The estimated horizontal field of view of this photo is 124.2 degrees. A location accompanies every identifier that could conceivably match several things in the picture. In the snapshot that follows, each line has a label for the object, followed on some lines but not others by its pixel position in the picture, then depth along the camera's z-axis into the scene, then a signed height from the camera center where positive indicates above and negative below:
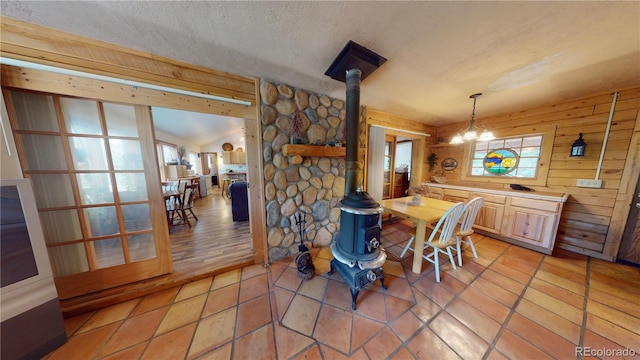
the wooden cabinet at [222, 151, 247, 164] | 7.30 +0.33
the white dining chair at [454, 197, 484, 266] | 1.96 -0.67
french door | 1.31 -0.17
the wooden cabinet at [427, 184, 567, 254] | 2.27 -0.79
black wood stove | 1.53 -0.60
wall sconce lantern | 2.25 +0.20
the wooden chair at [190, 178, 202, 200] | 5.38 -0.56
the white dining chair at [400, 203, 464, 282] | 1.78 -0.76
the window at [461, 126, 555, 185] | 2.62 +0.07
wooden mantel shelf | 1.92 +0.16
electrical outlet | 2.21 -0.29
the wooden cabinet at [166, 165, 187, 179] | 5.48 -0.20
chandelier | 2.25 +0.39
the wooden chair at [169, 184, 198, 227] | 3.21 -0.76
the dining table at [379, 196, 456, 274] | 1.86 -0.58
